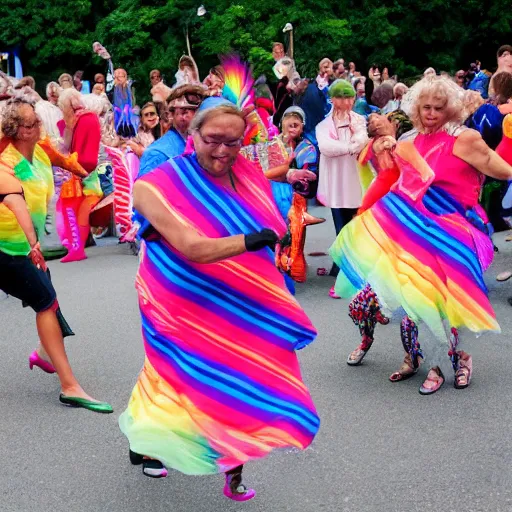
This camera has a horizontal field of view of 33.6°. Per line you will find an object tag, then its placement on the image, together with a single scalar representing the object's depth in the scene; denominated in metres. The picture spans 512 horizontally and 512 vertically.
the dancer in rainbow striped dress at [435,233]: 4.59
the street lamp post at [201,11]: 14.39
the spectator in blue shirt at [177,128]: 4.23
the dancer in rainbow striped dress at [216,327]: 3.09
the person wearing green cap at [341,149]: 7.72
